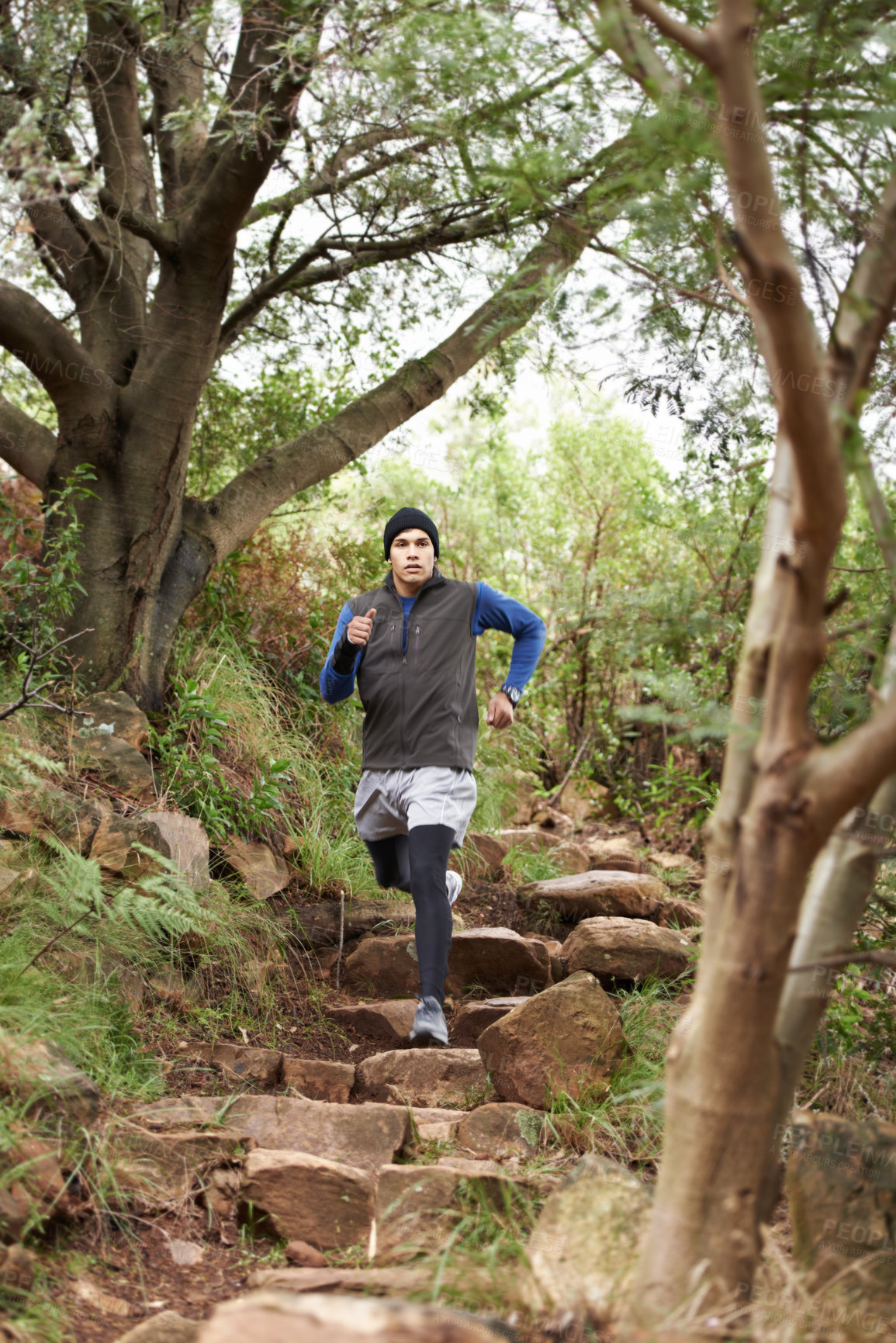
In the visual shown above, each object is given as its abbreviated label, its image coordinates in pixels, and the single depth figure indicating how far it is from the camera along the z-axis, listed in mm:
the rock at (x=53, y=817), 4145
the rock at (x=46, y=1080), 2721
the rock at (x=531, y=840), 7473
